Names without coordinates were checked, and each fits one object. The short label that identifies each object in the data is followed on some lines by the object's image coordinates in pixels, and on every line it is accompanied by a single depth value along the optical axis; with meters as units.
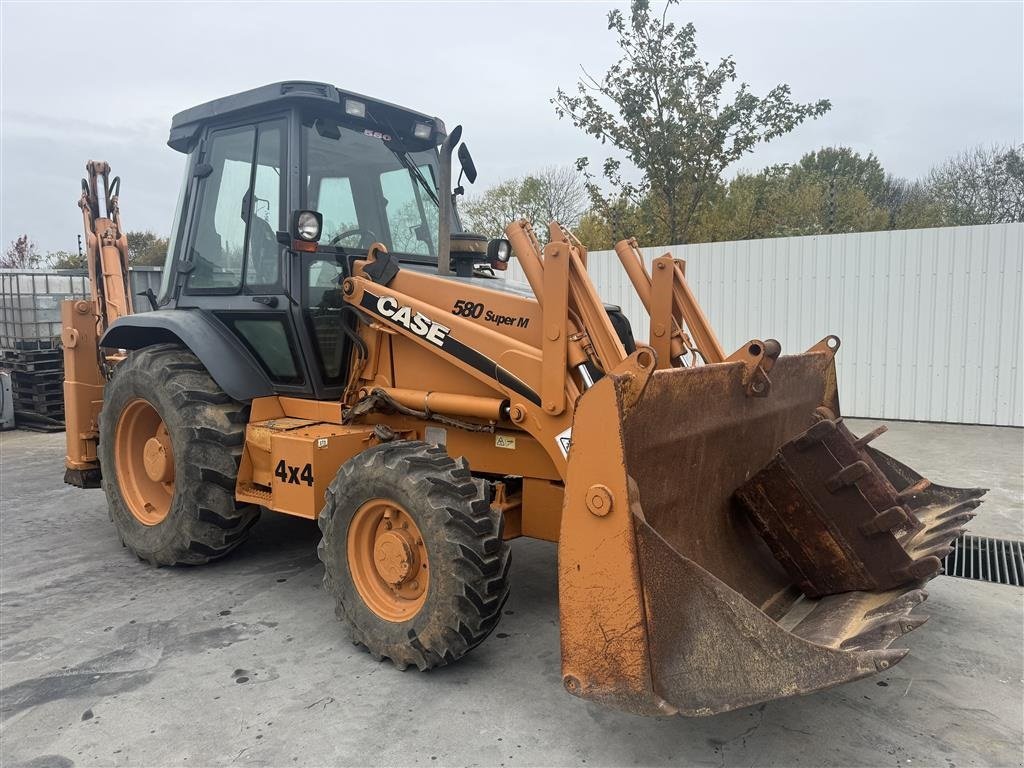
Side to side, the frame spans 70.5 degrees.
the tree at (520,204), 22.36
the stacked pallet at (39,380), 10.46
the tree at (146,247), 30.00
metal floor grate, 4.41
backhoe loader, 2.41
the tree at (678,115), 13.26
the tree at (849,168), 25.28
